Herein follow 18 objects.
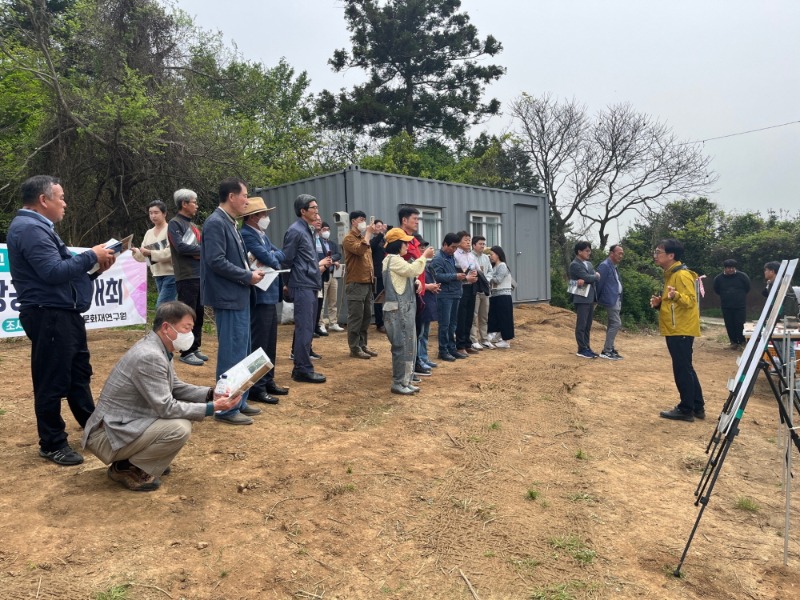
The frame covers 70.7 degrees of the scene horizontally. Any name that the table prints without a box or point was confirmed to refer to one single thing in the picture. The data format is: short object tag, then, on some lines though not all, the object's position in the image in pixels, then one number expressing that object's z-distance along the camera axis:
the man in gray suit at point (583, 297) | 9.02
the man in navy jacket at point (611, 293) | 9.27
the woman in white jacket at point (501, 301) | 9.10
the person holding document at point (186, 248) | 5.91
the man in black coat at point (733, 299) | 11.23
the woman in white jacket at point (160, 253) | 6.28
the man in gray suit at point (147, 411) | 3.16
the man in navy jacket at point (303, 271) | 5.68
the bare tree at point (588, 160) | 24.58
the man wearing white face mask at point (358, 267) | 6.95
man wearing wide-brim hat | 4.93
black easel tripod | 2.89
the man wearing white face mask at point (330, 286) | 7.91
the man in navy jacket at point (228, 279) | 4.34
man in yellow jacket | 5.59
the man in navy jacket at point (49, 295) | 3.38
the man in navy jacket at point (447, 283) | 7.36
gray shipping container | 10.33
